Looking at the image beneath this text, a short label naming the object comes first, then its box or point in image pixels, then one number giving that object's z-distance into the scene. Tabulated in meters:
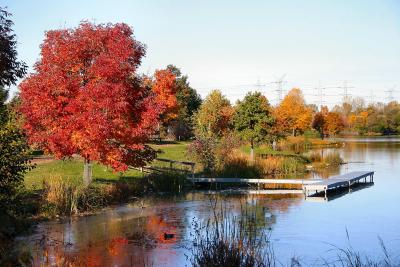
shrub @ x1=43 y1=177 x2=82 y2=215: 17.19
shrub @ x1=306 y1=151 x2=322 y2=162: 42.51
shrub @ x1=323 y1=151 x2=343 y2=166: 40.09
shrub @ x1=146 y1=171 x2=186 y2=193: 24.12
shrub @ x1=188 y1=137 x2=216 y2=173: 28.75
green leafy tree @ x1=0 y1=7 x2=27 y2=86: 11.98
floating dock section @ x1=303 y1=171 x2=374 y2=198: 24.14
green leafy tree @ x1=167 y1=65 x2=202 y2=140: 64.88
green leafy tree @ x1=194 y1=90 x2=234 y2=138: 50.41
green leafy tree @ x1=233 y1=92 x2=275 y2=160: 37.31
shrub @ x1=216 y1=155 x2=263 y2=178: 29.11
